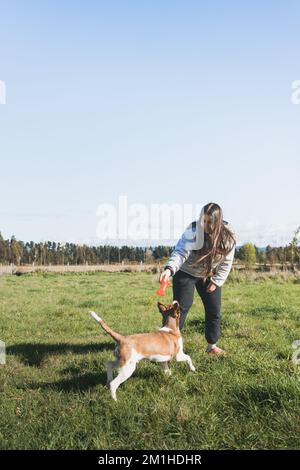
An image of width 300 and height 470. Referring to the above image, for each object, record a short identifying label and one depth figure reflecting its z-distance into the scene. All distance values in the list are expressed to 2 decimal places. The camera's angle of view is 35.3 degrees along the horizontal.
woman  6.63
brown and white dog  4.93
